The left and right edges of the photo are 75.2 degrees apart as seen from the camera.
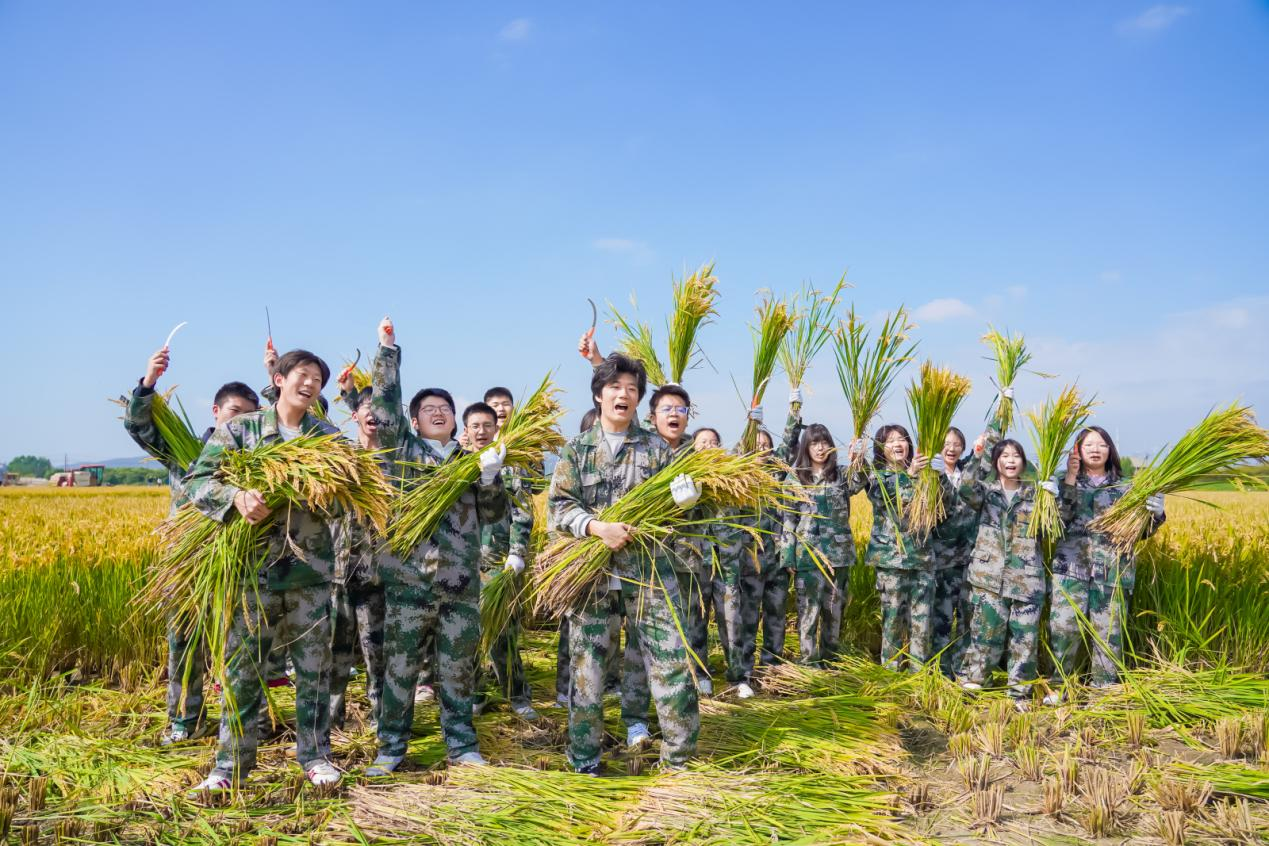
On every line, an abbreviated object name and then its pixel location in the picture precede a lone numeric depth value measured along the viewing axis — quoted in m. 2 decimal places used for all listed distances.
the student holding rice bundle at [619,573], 4.01
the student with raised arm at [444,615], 4.27
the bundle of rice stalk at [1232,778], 3.69
